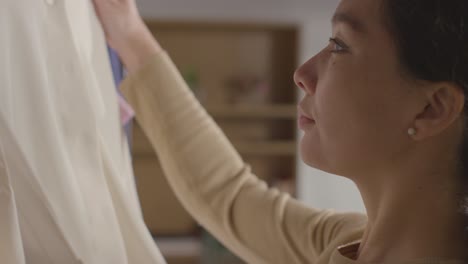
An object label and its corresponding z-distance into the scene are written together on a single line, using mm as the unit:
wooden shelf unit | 3236
